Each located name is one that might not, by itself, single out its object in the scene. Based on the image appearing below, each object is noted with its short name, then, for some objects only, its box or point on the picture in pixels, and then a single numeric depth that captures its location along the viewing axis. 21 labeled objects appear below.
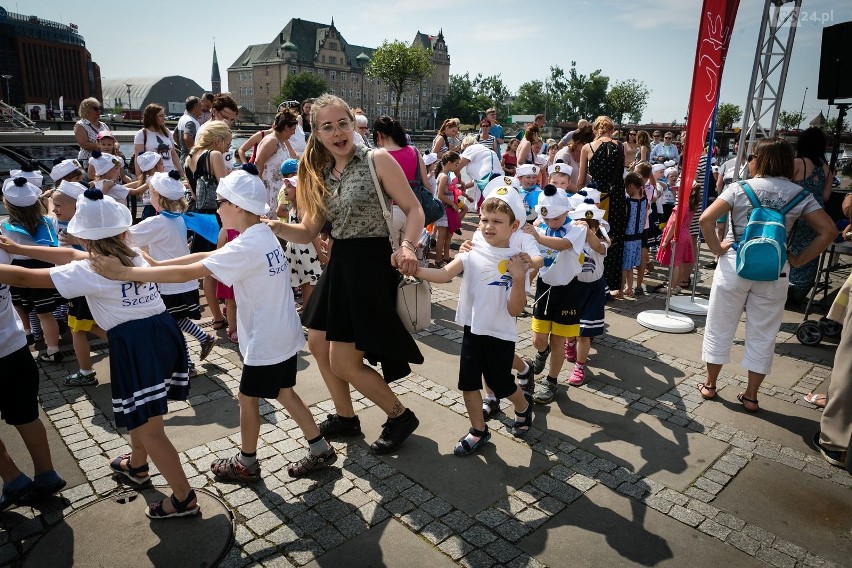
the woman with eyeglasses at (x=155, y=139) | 7.38
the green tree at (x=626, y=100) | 102.25
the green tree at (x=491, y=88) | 122.44
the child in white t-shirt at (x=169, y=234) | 4.52
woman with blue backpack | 4.14
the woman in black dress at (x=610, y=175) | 6.62
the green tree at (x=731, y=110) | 65.53
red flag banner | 5.83
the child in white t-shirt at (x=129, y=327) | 2.69
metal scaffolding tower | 7.28
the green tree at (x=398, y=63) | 82.39
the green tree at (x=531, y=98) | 132.88
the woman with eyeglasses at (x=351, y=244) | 3.23
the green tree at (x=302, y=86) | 94.81
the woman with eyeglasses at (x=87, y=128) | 7.90
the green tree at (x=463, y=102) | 118.12
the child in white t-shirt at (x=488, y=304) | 3.37
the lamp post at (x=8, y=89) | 77.89
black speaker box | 7.86
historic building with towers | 103.00
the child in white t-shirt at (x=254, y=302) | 2.89
